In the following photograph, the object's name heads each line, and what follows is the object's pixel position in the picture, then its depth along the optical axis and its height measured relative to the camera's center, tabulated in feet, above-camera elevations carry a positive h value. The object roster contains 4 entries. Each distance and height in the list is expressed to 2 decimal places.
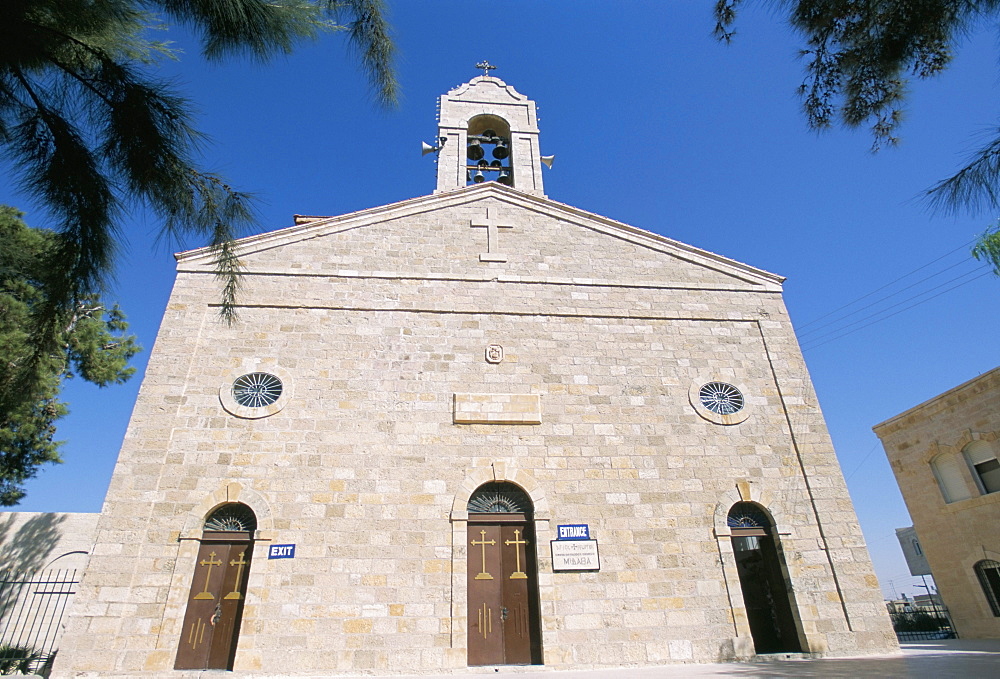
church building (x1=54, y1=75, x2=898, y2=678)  23.75 +6.58
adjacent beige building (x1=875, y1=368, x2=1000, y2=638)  39.60 +7.64
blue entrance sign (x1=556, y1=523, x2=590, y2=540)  26.07 +3.64
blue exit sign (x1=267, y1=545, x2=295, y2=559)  24.48 +3.08
